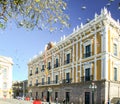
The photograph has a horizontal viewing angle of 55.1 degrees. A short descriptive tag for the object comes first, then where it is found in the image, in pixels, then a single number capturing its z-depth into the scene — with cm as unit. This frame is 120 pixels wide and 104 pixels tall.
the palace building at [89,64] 1342
